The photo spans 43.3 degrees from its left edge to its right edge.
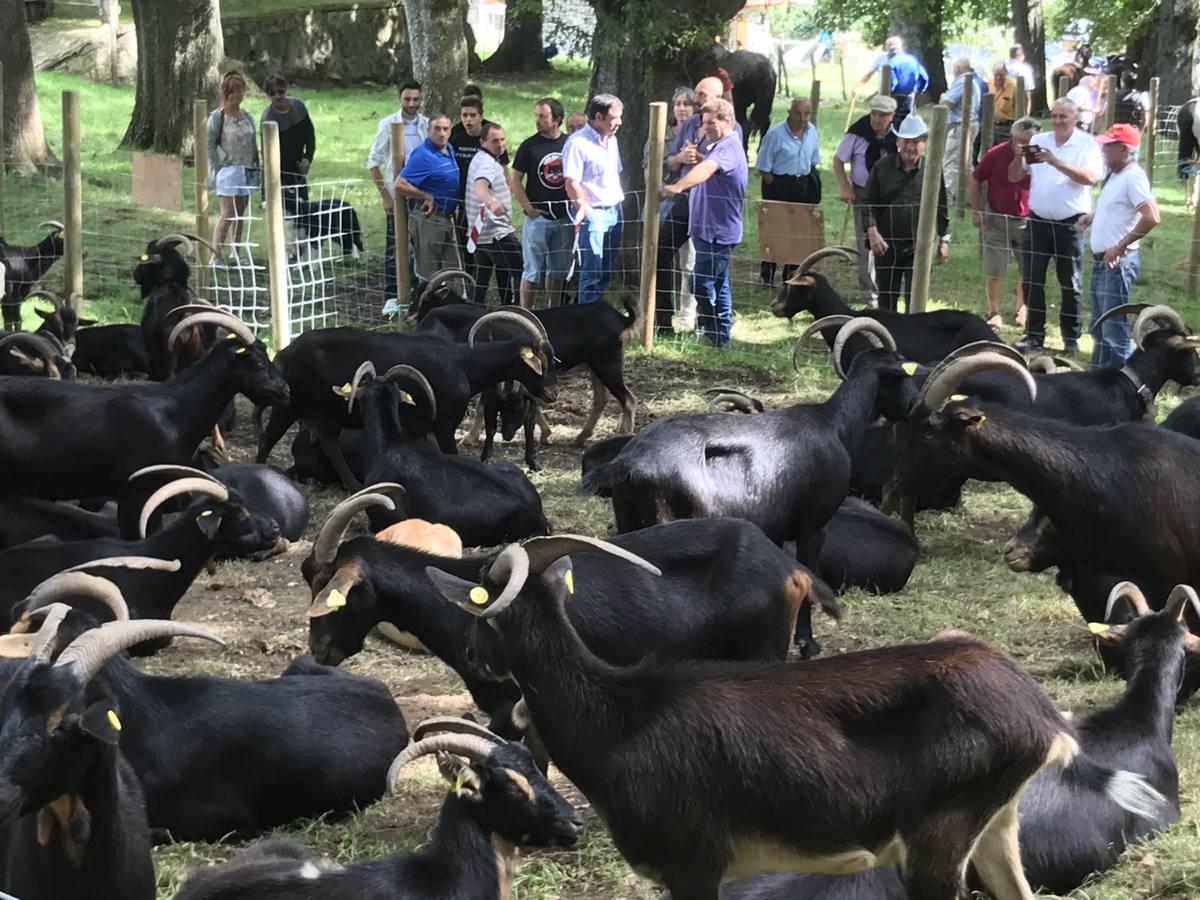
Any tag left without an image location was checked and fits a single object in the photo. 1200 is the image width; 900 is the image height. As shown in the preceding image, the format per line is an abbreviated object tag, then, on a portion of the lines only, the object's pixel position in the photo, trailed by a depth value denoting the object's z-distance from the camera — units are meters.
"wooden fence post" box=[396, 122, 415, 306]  14.72
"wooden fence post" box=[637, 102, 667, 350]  14.12
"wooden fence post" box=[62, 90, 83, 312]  14.05
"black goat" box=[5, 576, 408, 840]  5.94
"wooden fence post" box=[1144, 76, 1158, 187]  19.50
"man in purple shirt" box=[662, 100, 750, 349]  13.82
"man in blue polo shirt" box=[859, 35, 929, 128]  20.88
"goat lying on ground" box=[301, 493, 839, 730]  6.49
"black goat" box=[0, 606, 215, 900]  4.50
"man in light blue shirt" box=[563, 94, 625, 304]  13.55
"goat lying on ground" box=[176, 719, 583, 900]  4.84
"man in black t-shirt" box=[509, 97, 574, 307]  13.98
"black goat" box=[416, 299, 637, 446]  12.10
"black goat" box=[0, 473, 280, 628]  7.60
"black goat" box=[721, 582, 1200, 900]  4.99
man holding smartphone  13.77
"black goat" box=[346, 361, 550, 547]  9.38
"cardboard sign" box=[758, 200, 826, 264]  14.48
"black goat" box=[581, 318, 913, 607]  8.20
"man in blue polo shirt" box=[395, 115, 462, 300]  14.26
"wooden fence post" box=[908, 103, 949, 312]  12.86
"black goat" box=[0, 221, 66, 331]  13.79
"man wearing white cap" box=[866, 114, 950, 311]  14.42
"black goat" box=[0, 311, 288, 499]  9.26
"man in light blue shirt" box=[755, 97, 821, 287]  15.75
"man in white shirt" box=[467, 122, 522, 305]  13.79
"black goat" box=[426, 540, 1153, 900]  4.69
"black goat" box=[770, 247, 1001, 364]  11.98
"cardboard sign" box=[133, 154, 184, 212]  13.97
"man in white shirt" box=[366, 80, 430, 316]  15.41
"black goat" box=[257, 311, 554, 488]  10.73
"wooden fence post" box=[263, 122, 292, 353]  13.09
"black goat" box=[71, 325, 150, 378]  12.62
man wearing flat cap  15.22
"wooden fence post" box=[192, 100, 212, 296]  14.02
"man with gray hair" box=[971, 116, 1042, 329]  15.15
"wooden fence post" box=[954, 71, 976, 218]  19.55
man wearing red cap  12.98
